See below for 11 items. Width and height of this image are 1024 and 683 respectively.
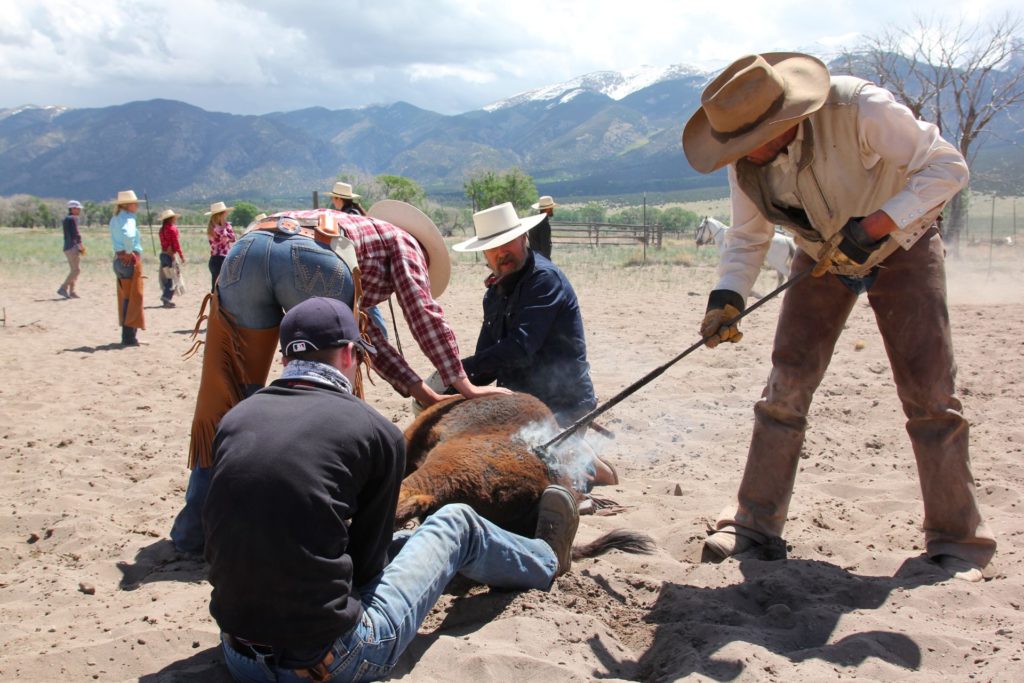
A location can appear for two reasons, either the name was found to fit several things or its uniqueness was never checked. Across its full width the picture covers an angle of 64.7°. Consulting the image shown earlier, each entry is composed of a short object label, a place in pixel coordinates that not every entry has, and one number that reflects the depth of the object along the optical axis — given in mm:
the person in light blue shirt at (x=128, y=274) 9781
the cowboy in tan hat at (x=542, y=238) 6512
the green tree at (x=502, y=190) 53719
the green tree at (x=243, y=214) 65188
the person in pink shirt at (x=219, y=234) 11711
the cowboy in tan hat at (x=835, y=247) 3170
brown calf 3285
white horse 14680
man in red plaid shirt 3492
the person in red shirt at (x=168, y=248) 13164
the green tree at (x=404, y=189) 60256
